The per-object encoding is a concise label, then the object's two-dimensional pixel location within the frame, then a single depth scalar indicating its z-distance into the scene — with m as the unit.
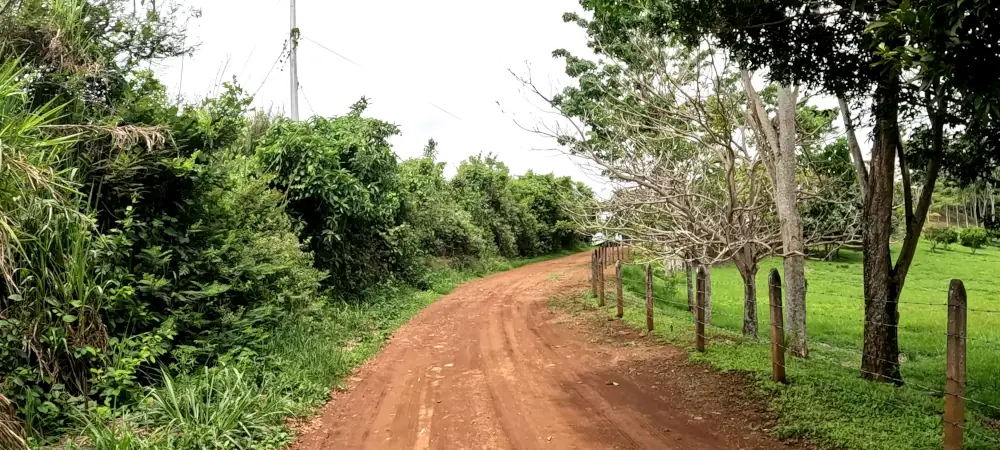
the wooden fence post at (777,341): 6.00
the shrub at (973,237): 38.53
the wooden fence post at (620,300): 11.04
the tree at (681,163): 9.11
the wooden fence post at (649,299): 9.34
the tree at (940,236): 38.88
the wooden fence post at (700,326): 7.71
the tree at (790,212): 8.78
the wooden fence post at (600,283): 12.76
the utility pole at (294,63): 13.56
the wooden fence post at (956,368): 3.90
